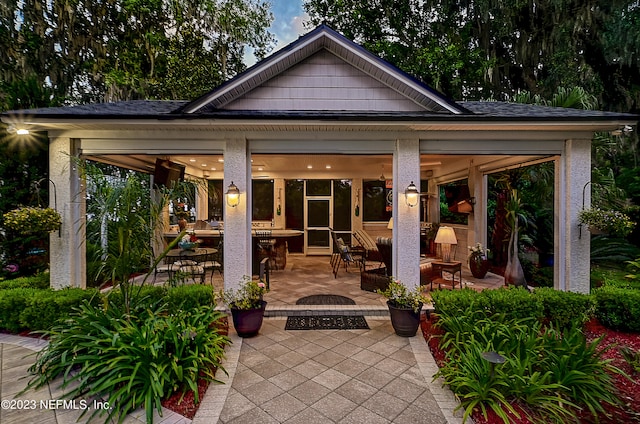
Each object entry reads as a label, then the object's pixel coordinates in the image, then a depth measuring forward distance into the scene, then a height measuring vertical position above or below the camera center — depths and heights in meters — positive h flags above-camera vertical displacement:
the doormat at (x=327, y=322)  4.91 -2.02
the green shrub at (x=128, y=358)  2.82 -1.63
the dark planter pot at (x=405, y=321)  4.49 -1.77
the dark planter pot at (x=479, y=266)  7.48 -1.50
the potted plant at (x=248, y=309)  4.44 -1.55
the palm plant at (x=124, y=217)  3.64 -0.08
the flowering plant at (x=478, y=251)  7.53 -1.11
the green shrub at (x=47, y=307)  4.38 -1.49
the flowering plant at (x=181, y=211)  9.39 -0.02
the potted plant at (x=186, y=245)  6.56 -0.80
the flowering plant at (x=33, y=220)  4.55 -0.14
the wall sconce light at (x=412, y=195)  5.41 +0.28
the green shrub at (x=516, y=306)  4.34 -1.49
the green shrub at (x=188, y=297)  4.44 -1.39
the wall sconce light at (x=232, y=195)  5.37 +0.29
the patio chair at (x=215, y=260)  6.93 -1.34
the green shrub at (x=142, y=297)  4.19 -1.36
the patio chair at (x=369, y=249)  8.09 -1.14
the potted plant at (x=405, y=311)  4.49 -1.61
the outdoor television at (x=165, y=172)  6.98 +0.96
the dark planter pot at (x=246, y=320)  4.43 -1.73
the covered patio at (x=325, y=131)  5.02 +1.49
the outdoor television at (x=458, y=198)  8.84 +0.38
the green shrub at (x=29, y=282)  4.93 -1.28
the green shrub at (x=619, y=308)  4.49 -1.61
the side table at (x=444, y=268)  6.26 -1.31
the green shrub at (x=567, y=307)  4.44 -1.54
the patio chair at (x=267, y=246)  7.77 -1.04
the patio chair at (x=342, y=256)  7.60 -1.33
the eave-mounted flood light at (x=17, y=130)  4.77 +1.40
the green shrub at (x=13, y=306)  4.48 -1.51
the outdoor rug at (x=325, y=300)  5.71 -1.87
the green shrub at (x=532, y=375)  2.74 -1.74
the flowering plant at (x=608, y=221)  4.82 -0.21
